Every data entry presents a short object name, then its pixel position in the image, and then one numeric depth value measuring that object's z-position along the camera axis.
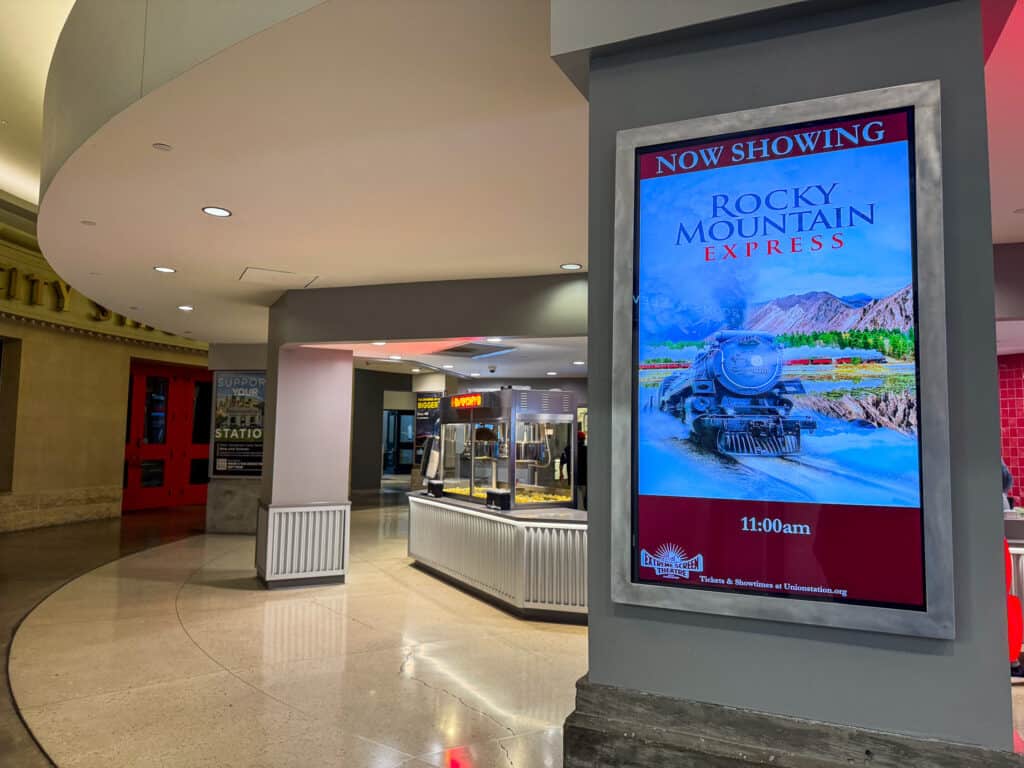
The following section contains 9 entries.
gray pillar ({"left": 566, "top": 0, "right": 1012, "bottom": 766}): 1.18
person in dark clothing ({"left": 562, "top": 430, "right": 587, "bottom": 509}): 6.77
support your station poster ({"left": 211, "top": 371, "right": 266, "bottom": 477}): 10.17
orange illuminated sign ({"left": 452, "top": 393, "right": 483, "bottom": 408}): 7.00
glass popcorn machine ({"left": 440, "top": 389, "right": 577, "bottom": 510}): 6.41
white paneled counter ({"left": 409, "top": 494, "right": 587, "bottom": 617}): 5.47
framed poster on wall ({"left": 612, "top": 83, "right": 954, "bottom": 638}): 1.23
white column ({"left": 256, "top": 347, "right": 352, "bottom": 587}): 6.72
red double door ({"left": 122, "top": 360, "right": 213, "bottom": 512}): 12.29
